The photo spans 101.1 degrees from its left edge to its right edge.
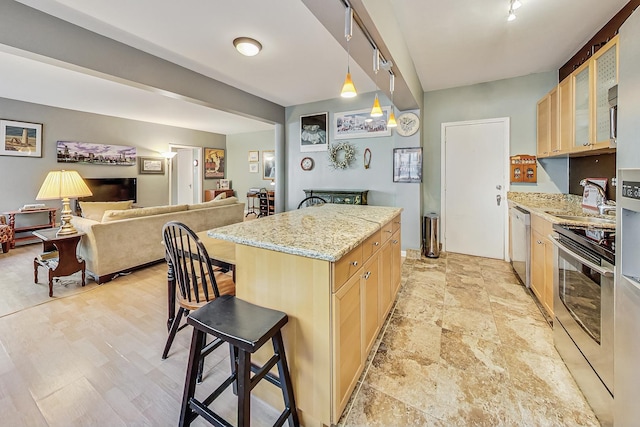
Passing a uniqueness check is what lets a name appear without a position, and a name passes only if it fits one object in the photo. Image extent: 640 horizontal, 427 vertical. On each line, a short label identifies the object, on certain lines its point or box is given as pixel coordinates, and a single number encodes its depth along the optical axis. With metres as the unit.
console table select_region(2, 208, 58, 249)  4.45
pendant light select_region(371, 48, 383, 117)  2.09
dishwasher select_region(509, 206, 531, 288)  2.67
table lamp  2.76
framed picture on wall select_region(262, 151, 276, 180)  7.67
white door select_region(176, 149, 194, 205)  8.08
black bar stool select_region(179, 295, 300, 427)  1.04
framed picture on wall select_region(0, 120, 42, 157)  4.55
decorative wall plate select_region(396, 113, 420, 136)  3.96
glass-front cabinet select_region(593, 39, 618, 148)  1.96
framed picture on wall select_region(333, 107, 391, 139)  4.29
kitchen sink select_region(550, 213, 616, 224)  1.98
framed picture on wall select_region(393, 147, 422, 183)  4.03
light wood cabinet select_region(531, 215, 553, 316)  2.16
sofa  3.02
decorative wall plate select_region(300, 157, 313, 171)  4.97
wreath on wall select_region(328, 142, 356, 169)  4.55
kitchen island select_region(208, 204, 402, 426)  1.21
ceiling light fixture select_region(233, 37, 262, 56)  2.67
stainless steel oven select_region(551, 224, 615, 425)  1.22
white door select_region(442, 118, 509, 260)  3.83
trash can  3.96
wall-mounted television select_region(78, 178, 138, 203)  5.60
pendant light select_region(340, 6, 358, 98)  1.62
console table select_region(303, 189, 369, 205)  4.32
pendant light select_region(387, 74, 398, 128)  2.62
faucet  2.28
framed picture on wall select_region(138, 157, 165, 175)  6.46
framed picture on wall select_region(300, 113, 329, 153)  4.78
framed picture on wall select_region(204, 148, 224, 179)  7.91
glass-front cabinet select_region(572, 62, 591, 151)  2.31
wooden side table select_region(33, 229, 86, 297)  2.76
